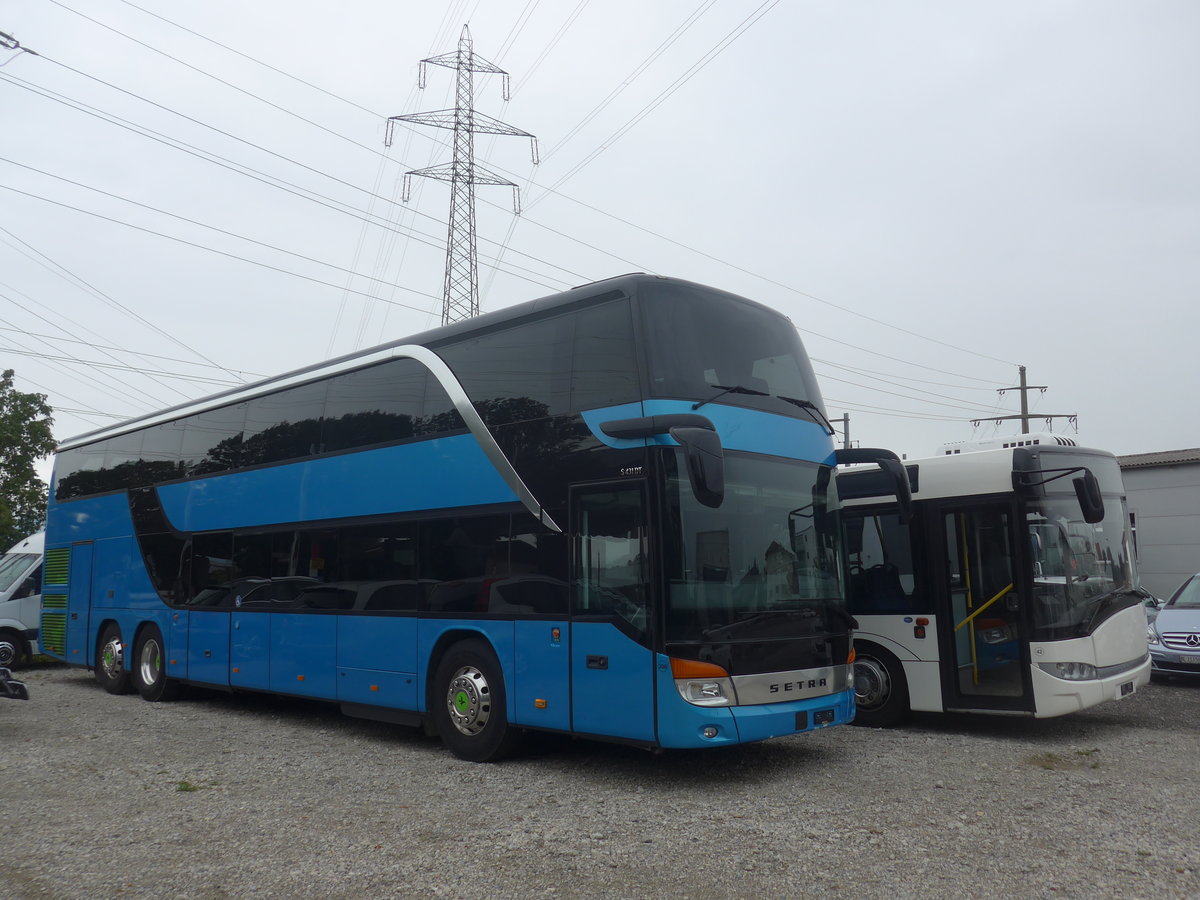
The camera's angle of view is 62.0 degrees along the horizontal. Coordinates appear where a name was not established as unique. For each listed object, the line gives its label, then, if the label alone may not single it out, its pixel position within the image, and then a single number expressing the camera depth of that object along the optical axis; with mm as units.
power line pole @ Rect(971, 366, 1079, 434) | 35281
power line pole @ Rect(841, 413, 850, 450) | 46031
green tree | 34438
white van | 18812
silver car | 13641
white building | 24281
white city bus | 9617
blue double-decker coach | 7695
